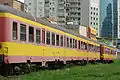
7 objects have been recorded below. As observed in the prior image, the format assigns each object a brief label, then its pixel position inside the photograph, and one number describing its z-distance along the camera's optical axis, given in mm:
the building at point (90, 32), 107688
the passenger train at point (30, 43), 15147
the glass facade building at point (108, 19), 153000
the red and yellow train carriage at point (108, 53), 50325
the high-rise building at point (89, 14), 131750
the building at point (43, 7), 124688
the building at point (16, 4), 60250
